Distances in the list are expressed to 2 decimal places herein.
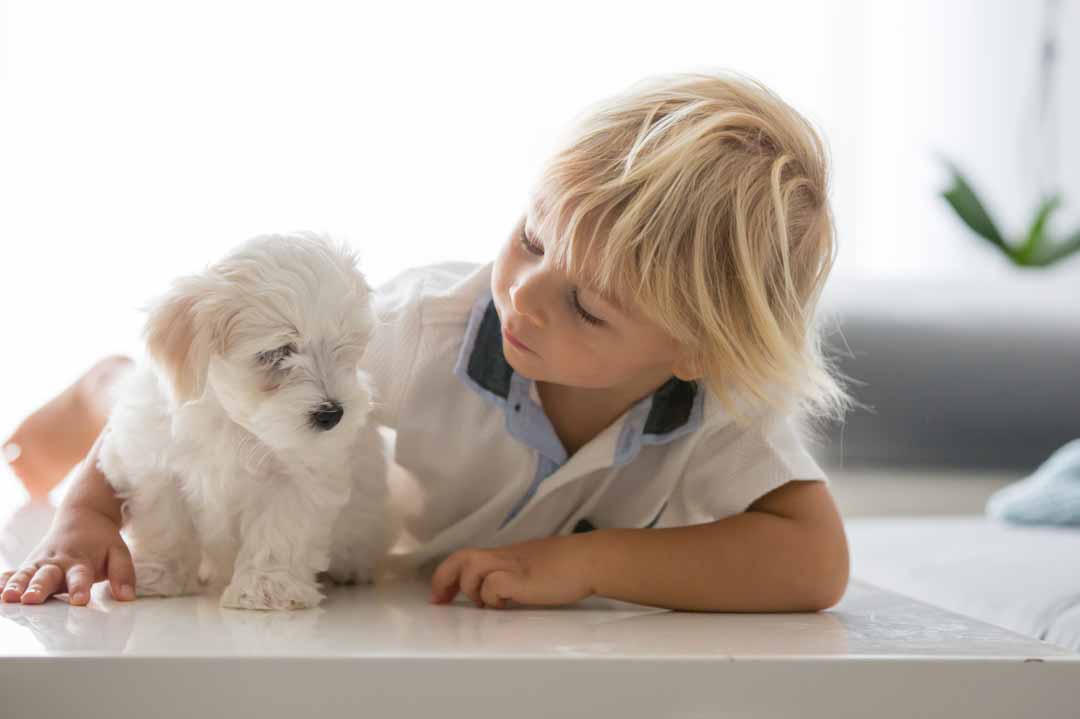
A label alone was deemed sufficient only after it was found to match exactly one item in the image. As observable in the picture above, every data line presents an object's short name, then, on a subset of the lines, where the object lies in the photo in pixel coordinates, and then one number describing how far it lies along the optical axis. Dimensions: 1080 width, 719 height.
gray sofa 2.34
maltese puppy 1.15
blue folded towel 2.01
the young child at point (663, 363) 1.25
